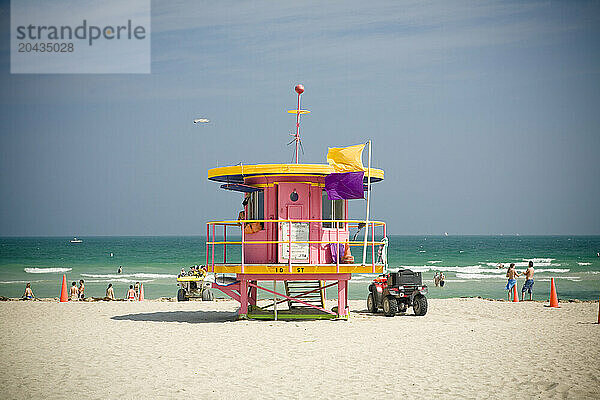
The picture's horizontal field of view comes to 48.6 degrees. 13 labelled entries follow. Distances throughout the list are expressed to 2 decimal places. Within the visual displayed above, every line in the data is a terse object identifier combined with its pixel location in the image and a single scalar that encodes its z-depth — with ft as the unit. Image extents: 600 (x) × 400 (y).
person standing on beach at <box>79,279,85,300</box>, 104.53
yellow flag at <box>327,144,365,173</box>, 61.00
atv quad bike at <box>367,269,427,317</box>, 68.80
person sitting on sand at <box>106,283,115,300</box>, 105.50
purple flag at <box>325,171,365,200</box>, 60.30
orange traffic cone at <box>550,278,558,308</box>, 81.35
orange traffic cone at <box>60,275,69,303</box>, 94.22
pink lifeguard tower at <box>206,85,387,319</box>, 61.31
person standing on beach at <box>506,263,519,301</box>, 95.84
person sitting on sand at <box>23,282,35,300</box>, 105.29
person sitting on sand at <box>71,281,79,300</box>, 105.09
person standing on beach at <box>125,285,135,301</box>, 107.55
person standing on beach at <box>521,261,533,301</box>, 93.09
